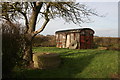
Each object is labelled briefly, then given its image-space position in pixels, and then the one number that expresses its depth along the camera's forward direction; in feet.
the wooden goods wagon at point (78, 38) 56.75
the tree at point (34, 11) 27.30
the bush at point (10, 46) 16.08
